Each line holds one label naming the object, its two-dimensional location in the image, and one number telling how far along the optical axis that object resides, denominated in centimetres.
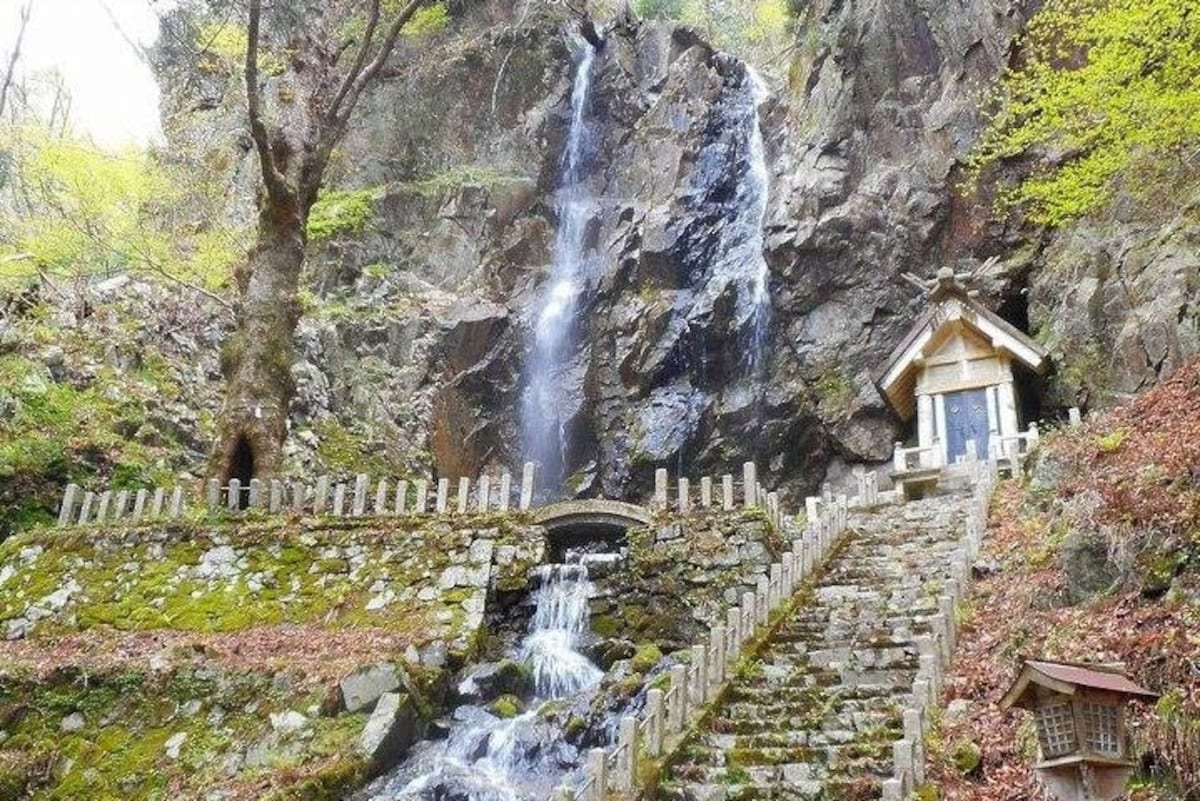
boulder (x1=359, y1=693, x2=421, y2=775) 996
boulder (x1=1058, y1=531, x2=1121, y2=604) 905
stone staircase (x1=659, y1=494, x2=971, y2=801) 788
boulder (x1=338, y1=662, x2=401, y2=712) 1063
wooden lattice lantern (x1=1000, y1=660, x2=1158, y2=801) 525
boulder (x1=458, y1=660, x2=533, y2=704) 1157
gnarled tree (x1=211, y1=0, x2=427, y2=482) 1501
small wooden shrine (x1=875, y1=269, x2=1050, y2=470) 2144
